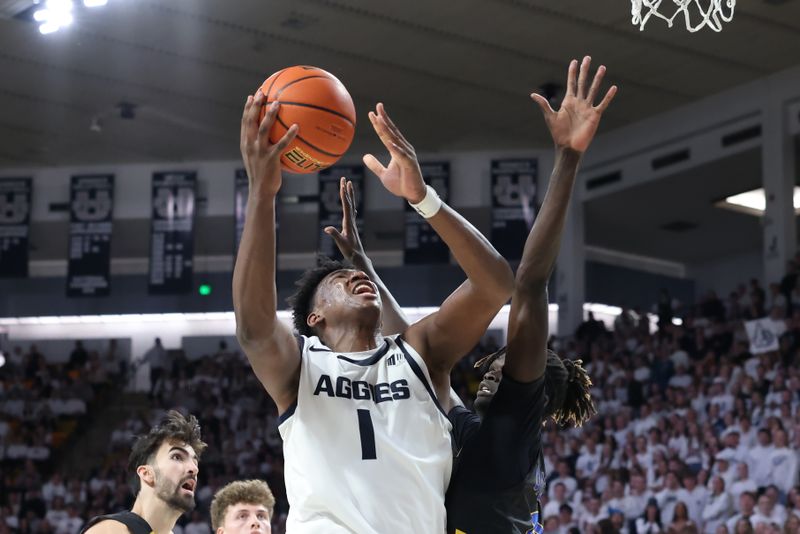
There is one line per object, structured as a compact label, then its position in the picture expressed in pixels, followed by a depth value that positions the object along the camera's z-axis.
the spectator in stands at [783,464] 12.22
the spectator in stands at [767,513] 11.52
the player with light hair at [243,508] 5.42
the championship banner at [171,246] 20.12
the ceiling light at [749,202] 20.19
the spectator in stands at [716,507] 12.15
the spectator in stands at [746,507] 11.67
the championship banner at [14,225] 20.44
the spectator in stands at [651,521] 12.30
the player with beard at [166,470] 5.27
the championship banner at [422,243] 19.62
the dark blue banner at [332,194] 19.95
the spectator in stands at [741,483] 12.27
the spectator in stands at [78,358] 22.52
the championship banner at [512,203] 19.33
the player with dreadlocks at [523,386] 3.82
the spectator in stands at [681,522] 11.95
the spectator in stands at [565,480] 13.77
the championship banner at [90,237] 20.44
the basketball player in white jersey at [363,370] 3.52
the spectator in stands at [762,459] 12.48
